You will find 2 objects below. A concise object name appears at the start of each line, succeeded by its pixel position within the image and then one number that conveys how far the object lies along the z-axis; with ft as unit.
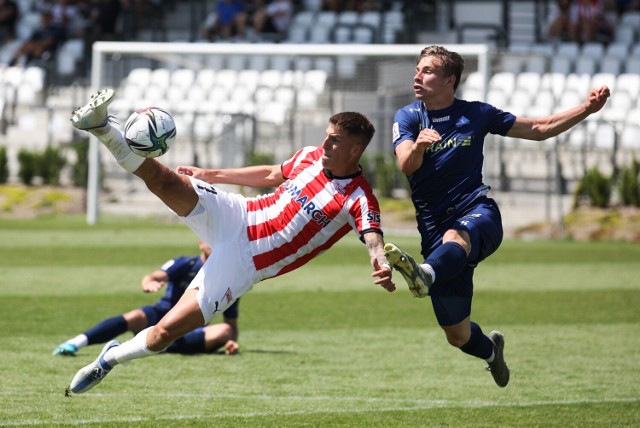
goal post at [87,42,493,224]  138.62
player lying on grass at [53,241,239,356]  63.82
